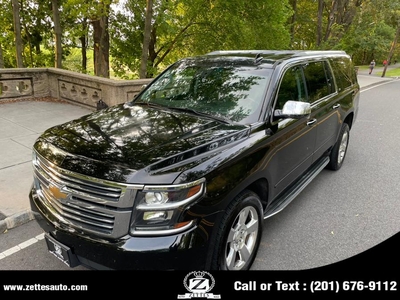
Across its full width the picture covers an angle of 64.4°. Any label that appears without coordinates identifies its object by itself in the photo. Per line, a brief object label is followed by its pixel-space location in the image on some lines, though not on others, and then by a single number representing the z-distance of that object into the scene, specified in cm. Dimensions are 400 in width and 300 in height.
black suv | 209
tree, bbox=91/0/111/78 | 1478
